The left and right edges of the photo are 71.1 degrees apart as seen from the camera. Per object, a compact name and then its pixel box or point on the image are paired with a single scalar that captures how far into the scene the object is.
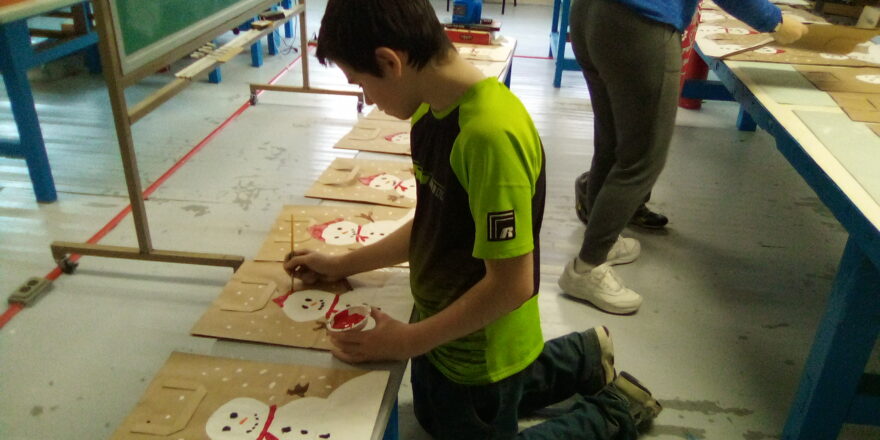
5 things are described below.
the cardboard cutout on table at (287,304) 1.06
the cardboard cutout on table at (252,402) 0.86
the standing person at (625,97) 1.40
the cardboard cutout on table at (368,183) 1.54
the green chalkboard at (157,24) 1.45
